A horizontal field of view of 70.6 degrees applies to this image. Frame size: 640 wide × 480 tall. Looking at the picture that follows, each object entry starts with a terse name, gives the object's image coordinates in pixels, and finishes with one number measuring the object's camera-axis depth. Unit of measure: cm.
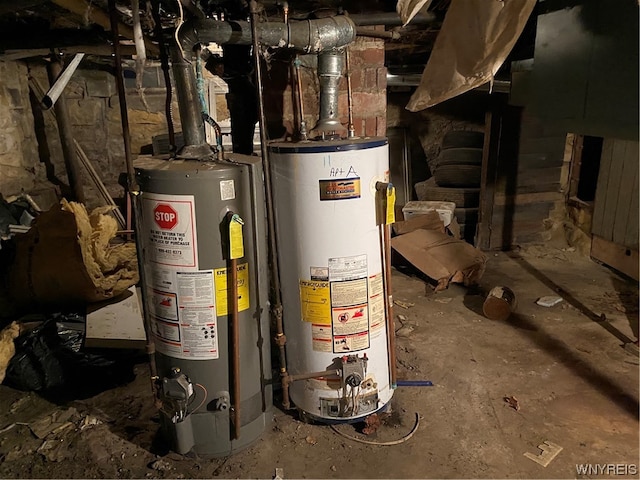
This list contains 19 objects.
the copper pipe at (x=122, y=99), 139
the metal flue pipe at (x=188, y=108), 149
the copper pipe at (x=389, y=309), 166
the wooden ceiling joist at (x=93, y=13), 204
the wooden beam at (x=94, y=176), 433
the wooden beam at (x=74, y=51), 292
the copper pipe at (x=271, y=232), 139
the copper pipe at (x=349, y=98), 175
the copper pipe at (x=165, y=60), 146
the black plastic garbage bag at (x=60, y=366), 205
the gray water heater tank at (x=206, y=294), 146
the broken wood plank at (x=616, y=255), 335
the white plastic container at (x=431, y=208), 384
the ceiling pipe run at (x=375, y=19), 185
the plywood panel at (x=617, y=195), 337
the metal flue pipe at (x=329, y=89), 172
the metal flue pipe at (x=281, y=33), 149
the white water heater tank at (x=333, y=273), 154
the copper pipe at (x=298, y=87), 184
